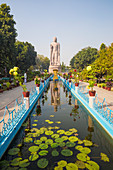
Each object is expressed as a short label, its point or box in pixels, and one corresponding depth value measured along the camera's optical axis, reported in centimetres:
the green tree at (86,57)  5558
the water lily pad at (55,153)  454
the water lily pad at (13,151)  467
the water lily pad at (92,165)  390
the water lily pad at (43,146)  495
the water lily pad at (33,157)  431
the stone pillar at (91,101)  895
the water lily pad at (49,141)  524
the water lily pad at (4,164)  401
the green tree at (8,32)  2364
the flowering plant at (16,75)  805
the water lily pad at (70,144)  512
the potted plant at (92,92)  885
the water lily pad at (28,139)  547
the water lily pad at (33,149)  479
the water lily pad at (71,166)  387
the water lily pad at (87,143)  522
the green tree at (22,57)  3900
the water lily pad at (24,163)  403
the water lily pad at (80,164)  393
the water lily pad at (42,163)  399
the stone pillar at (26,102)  875
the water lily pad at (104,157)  431
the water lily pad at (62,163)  402
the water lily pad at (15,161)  409
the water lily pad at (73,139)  549
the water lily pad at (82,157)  429
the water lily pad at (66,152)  455
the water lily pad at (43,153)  455
